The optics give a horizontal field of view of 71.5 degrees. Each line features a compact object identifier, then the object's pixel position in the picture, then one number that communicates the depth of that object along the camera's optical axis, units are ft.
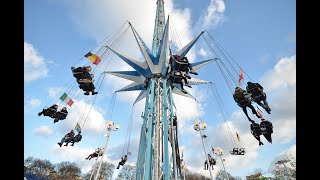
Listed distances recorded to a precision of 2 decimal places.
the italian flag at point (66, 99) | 47.47
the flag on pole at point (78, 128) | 53.21
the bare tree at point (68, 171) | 168.90
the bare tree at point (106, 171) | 178.89
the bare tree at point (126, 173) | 194.49
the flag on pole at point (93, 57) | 46.60
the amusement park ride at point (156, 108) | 51.37
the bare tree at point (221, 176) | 211.84
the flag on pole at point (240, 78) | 39.82
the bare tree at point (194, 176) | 223.30
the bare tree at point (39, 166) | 175.73
